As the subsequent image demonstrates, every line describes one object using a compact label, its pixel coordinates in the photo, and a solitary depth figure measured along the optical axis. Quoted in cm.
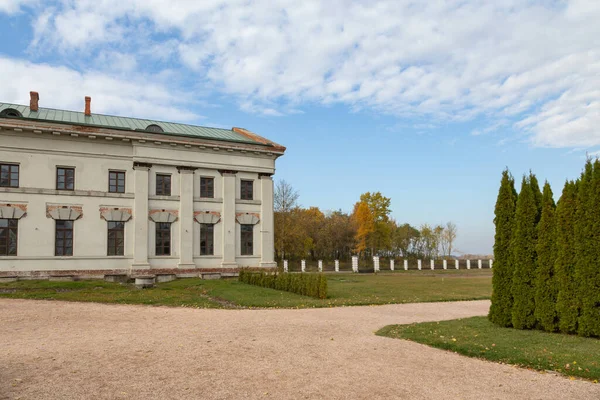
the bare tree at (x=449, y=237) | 7738
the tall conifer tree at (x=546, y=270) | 1068
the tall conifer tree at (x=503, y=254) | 1152
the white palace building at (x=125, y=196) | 2575
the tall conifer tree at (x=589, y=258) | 999
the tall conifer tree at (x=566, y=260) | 1032
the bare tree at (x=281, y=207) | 5231
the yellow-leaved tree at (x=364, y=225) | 5953
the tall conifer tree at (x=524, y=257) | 1106
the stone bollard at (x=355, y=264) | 4776
